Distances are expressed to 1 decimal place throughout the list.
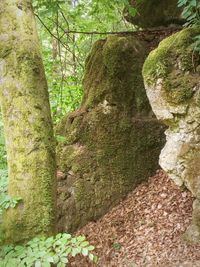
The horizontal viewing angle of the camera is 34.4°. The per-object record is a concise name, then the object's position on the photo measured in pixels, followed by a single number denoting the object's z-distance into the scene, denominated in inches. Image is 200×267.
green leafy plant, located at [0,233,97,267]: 84.7
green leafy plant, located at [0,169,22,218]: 98.5
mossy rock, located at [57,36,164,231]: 202.8
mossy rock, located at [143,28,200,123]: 144.2
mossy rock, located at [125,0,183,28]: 223.9
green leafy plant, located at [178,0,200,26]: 134.0
